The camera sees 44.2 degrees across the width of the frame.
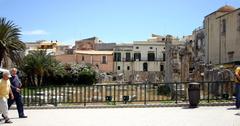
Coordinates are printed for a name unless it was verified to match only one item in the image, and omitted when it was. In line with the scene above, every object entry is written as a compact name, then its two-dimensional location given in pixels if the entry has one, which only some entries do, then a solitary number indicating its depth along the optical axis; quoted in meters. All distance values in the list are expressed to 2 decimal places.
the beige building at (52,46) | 68.43
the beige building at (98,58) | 66.54
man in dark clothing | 10.51
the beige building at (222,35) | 34.86
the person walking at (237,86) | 11.85
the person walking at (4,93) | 9.53
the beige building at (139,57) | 69.16
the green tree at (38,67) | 38.20
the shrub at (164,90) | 19.79
